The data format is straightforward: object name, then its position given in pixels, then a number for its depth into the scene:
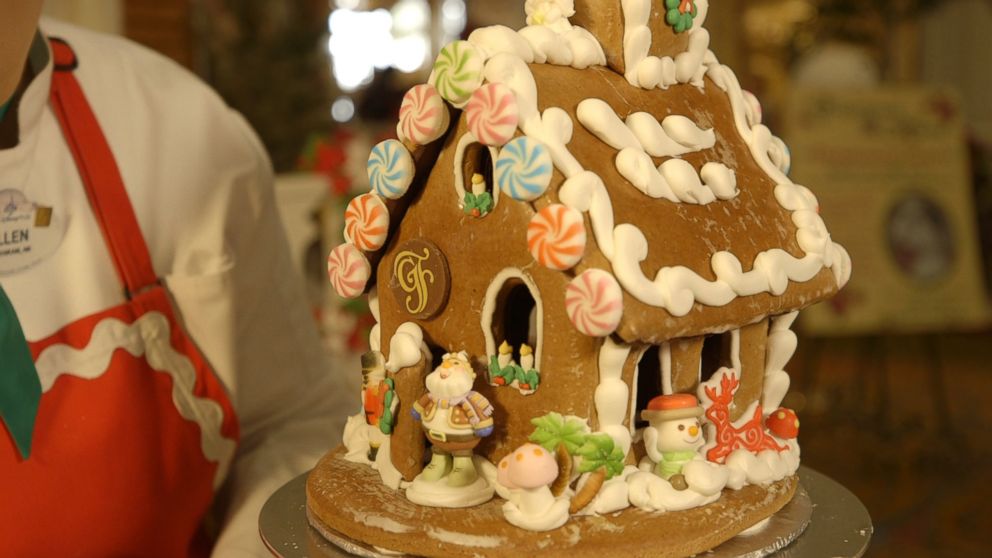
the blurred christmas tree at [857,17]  4.64
